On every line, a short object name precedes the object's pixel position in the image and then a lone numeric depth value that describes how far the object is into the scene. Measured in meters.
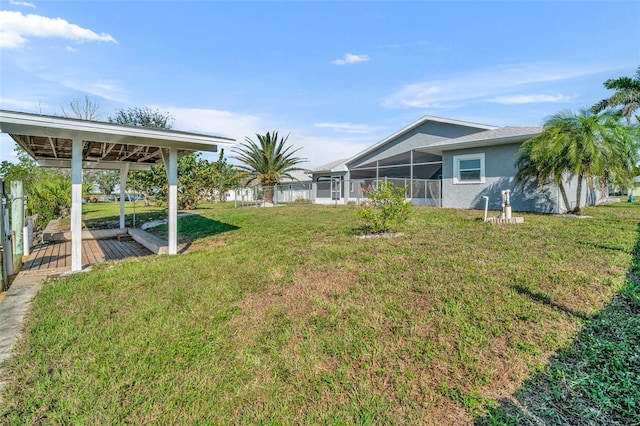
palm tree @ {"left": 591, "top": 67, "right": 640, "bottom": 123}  18.67
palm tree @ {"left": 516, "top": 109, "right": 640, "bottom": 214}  9.48
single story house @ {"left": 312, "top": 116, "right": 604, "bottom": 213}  12.30
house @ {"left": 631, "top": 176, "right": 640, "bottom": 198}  30.22
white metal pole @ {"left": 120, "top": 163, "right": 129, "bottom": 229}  10.27
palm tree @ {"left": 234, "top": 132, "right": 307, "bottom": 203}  23.16
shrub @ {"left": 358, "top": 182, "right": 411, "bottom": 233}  7.10
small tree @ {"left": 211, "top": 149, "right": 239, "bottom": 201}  19.70
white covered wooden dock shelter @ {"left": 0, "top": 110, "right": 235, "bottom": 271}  4.79
